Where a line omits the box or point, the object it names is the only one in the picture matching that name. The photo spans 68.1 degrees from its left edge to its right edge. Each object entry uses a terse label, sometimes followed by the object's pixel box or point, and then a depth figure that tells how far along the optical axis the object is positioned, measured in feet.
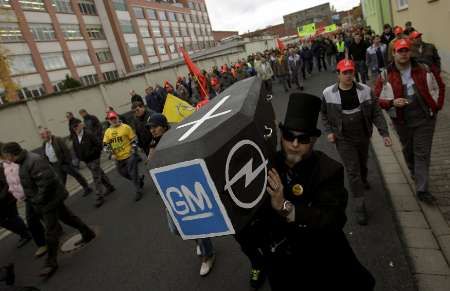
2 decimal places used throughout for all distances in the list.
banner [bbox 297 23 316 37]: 123.34
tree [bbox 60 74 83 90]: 97.04
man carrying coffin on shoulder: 5.91
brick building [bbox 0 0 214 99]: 115.85
